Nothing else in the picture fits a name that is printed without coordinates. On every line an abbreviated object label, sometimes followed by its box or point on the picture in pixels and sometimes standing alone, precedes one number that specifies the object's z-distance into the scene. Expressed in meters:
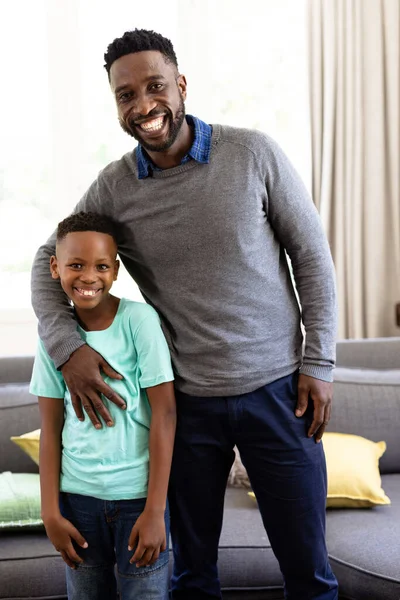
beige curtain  3.21
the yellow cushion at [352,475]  2.10
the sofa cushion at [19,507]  2.02
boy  1.40
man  1.44
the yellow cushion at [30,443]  2.20
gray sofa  1.87
